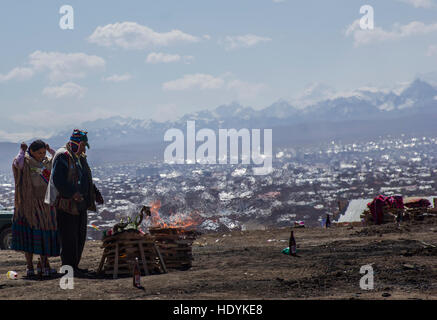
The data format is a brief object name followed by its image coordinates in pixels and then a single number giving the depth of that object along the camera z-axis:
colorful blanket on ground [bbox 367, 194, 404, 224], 23.09
